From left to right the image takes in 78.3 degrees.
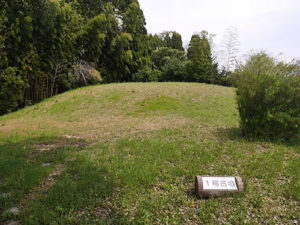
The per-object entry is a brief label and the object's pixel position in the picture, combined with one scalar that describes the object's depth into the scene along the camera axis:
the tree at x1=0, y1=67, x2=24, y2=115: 10.01
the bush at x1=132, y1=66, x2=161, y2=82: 21.56
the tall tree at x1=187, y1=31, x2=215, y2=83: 19.36
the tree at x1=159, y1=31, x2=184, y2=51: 29.28
